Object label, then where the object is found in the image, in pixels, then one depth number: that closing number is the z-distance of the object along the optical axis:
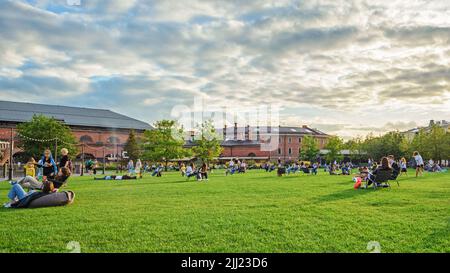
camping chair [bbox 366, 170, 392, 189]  16.44
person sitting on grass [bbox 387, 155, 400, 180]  17.56
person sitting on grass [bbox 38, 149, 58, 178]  15.00
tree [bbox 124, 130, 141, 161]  69.50
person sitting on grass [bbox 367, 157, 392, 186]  16.48
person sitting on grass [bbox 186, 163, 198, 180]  26.12
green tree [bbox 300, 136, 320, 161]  91.75
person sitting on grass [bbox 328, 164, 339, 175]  35.13
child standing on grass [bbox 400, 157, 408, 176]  30.30
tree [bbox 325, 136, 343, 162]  86.56
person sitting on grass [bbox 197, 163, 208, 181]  25.69
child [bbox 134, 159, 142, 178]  31.85
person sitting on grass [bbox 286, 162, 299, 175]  39.72
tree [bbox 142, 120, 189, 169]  62.56
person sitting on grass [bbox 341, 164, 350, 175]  33.93
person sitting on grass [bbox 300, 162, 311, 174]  38.56
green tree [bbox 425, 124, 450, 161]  62.83
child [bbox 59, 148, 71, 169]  13.93
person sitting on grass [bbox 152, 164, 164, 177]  33.69
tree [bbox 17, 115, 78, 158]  51.72
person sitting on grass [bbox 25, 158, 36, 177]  19.91
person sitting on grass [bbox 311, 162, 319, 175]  36.78
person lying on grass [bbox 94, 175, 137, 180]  28.22
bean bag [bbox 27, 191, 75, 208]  10.44
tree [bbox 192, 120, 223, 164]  70.12
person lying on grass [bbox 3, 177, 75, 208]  10.41
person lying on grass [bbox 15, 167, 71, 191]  12.45
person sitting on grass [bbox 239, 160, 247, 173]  43.84
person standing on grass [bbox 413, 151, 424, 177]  27.04
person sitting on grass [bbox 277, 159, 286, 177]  32.38
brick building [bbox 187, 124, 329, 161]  98.00
